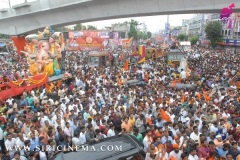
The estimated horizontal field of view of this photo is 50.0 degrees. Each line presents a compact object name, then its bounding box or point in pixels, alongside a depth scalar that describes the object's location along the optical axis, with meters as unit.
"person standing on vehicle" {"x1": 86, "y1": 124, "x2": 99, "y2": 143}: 7.15
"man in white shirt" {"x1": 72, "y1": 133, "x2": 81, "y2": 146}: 6.93
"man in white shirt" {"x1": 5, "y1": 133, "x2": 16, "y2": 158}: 6.47
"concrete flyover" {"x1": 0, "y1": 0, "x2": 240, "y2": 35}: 15.27
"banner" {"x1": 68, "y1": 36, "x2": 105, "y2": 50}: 30.45
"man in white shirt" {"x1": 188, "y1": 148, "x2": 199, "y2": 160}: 5.91
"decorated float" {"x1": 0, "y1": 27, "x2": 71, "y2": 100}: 15.96
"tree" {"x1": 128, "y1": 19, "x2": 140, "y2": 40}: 69.96
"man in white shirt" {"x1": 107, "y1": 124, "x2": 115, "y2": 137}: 7.39
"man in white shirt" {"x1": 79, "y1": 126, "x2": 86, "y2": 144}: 7.08
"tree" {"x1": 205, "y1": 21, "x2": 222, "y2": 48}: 48.78
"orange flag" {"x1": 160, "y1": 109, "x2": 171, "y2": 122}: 8.61
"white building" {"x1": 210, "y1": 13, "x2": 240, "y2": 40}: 41.46
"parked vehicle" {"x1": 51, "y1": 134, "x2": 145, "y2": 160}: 5.39
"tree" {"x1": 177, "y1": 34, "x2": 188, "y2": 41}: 71.88
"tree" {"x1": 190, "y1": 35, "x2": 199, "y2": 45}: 69.94
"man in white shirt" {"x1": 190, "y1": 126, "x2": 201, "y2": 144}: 6.93
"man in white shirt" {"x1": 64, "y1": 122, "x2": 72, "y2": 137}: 7.40
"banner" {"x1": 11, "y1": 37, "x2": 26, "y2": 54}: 26.42
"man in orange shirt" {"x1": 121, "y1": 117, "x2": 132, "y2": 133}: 8.01
